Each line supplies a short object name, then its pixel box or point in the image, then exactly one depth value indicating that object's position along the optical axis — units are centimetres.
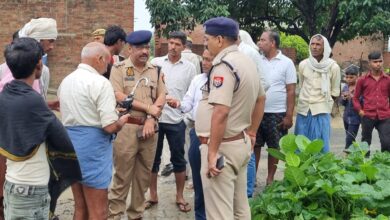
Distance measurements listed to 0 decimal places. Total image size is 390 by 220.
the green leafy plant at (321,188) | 454
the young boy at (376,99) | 725
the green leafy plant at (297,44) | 2467
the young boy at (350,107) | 814
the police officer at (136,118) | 496
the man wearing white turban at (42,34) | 496
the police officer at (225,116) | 383
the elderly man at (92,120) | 415
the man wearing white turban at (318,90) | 638
